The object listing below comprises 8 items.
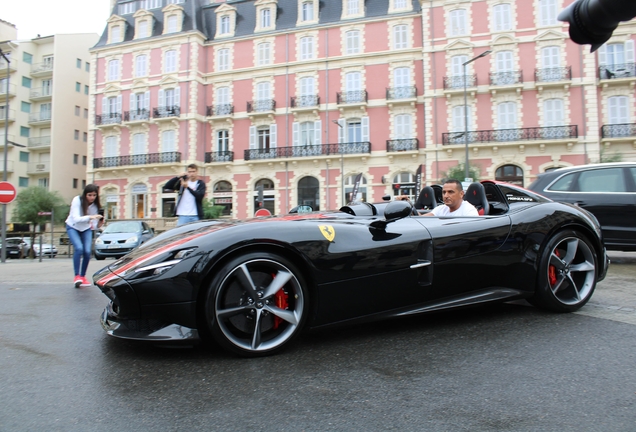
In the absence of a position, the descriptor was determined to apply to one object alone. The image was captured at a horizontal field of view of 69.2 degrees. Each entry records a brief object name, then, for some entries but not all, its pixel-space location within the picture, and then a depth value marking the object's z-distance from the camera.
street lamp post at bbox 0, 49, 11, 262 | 11.75
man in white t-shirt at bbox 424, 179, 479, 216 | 3.96
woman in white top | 5.80
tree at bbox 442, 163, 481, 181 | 25.95
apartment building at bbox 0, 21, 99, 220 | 45.06
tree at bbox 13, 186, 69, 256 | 36.94
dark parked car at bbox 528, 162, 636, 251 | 6.66
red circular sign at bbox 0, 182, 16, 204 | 11.30
